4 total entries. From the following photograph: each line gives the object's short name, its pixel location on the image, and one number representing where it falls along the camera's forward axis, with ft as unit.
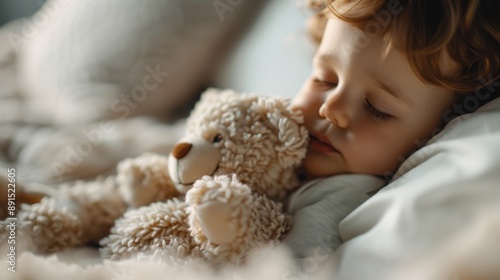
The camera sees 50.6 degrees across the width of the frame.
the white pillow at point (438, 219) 1.79
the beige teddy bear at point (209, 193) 2.06
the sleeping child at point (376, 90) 2.23
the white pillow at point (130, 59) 3.74
